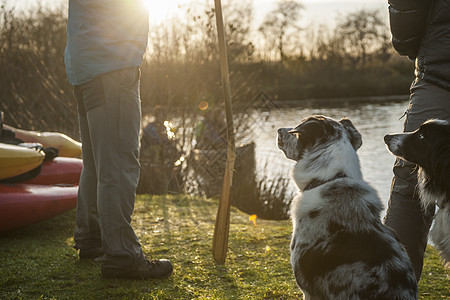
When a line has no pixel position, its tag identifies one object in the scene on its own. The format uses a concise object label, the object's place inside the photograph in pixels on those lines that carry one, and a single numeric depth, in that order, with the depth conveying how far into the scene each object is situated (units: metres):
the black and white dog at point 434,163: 2.70
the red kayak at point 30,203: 4.64
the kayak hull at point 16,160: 4.73
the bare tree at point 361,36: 36.31
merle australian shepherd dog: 2.46
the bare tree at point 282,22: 23.53
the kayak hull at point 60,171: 5.59
